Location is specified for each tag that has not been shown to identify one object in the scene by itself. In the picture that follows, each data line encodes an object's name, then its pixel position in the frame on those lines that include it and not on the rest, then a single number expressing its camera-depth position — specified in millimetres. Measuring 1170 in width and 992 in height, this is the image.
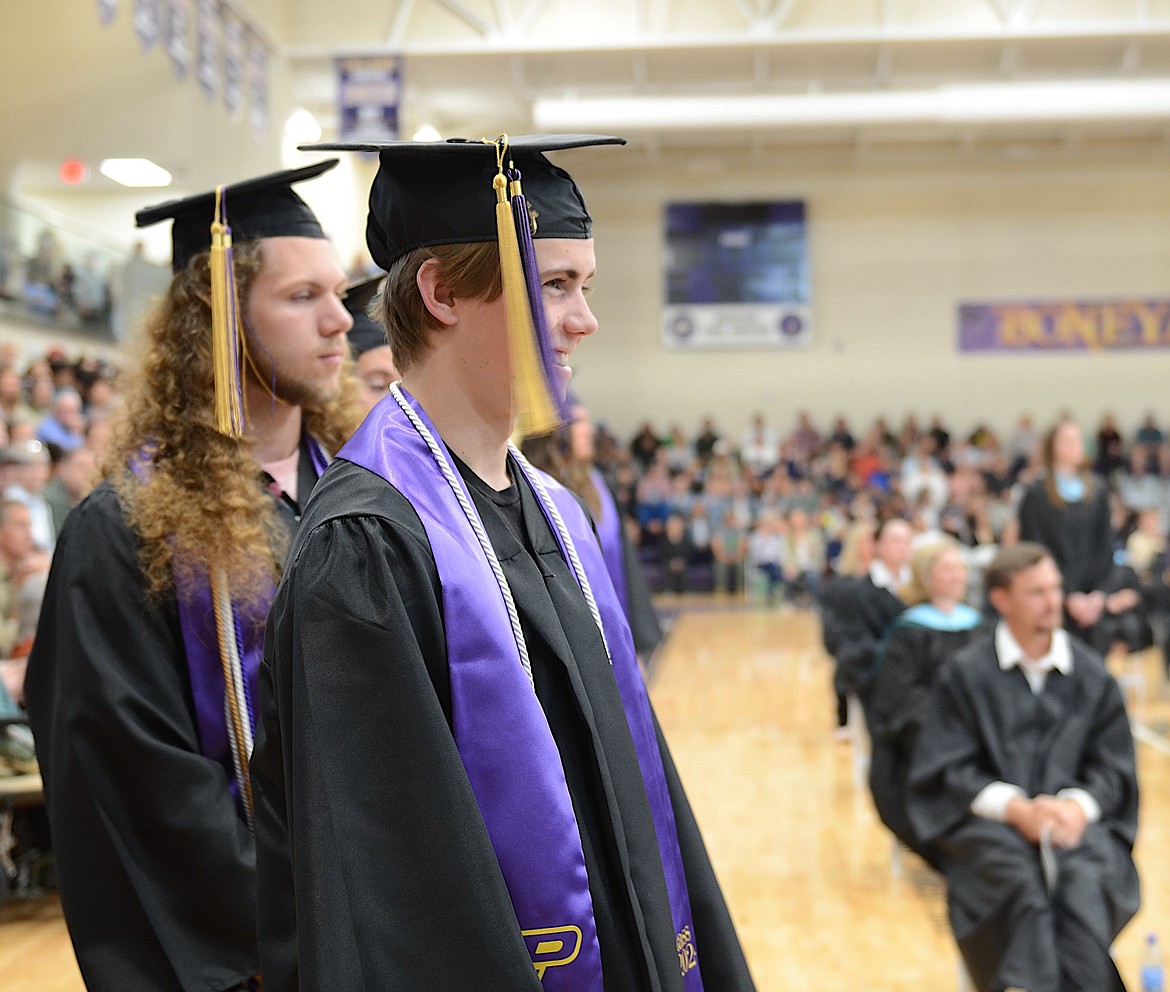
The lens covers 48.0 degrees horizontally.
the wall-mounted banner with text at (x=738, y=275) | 20422
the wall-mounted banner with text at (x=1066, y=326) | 20266
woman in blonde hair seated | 5363
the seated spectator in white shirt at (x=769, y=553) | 17234
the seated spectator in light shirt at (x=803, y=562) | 16766
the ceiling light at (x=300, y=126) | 13219
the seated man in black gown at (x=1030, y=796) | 3709
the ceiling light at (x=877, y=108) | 14102
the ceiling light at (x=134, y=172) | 14170
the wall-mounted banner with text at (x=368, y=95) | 12648
